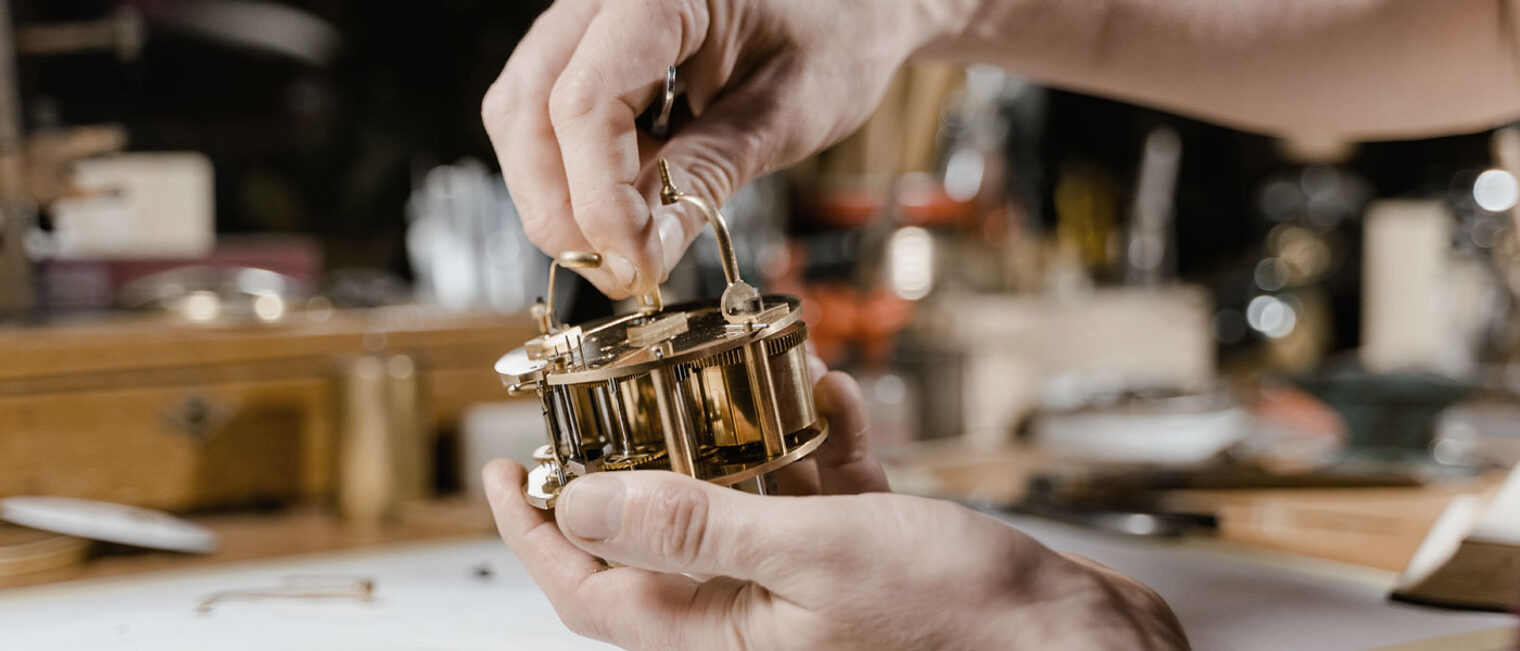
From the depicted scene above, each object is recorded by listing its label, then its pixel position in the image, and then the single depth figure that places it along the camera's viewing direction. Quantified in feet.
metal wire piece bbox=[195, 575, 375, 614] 2.80
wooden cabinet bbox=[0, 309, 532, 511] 3.71
